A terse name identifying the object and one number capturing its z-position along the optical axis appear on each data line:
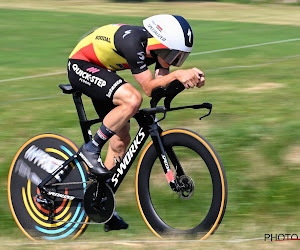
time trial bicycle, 11.04
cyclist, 10.77
